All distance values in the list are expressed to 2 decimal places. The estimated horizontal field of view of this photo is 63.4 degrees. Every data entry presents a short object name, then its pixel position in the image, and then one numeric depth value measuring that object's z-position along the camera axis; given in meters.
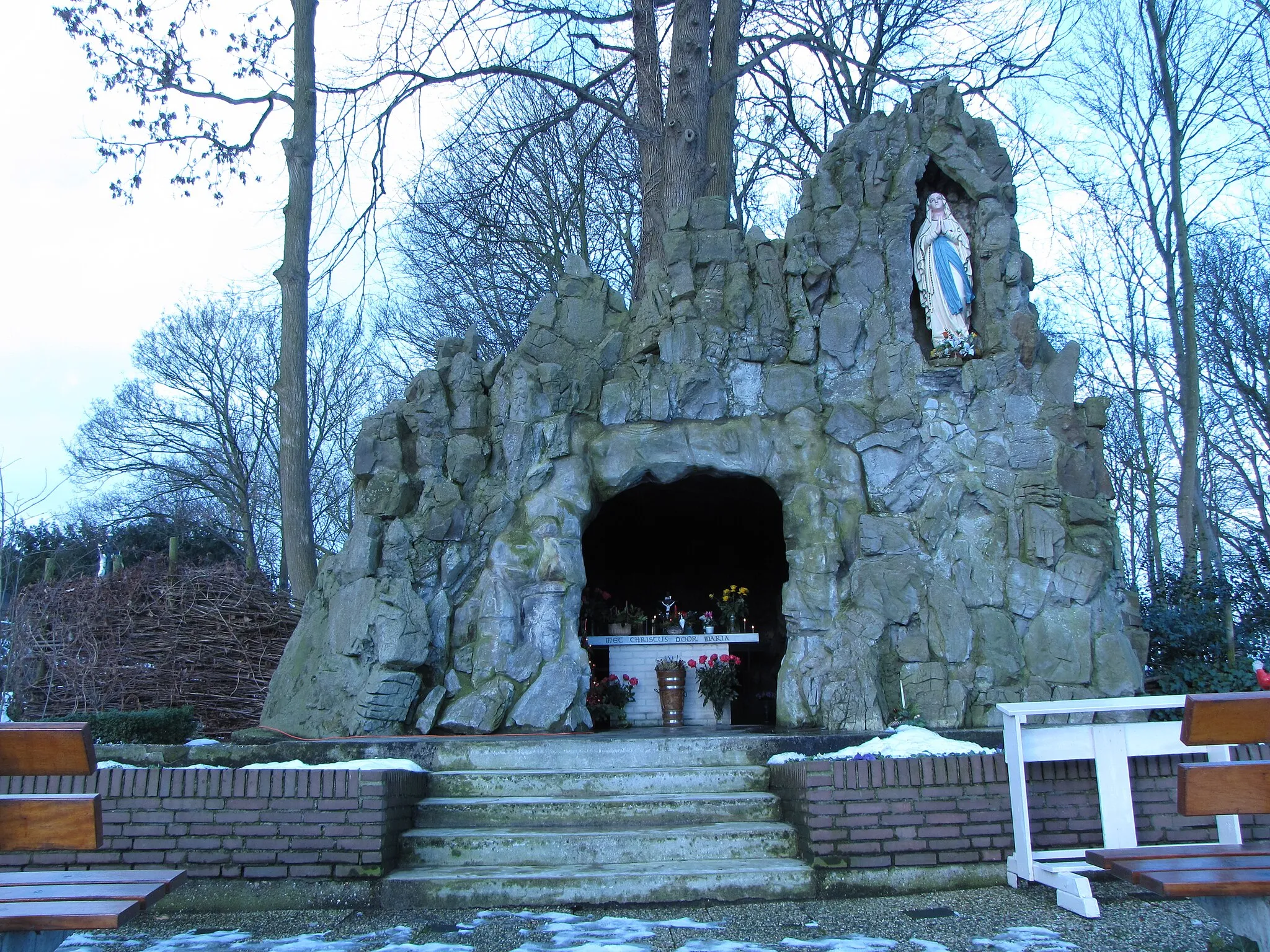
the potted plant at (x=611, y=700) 9.72
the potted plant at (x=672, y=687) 9.69
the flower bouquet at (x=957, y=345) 8.80
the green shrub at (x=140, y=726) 7.23
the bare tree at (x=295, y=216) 10.96
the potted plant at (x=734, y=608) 10.31
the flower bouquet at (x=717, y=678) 9.69
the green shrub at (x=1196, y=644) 9.36
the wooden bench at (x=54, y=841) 2.99
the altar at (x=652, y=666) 9.95
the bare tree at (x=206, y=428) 21.12
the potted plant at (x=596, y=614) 10.60
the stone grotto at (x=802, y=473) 8.02
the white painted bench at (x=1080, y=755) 4.84
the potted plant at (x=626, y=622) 10.34
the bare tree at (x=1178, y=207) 13.91
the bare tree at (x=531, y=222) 17.69
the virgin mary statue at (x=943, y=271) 8.89
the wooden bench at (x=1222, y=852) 3.05
